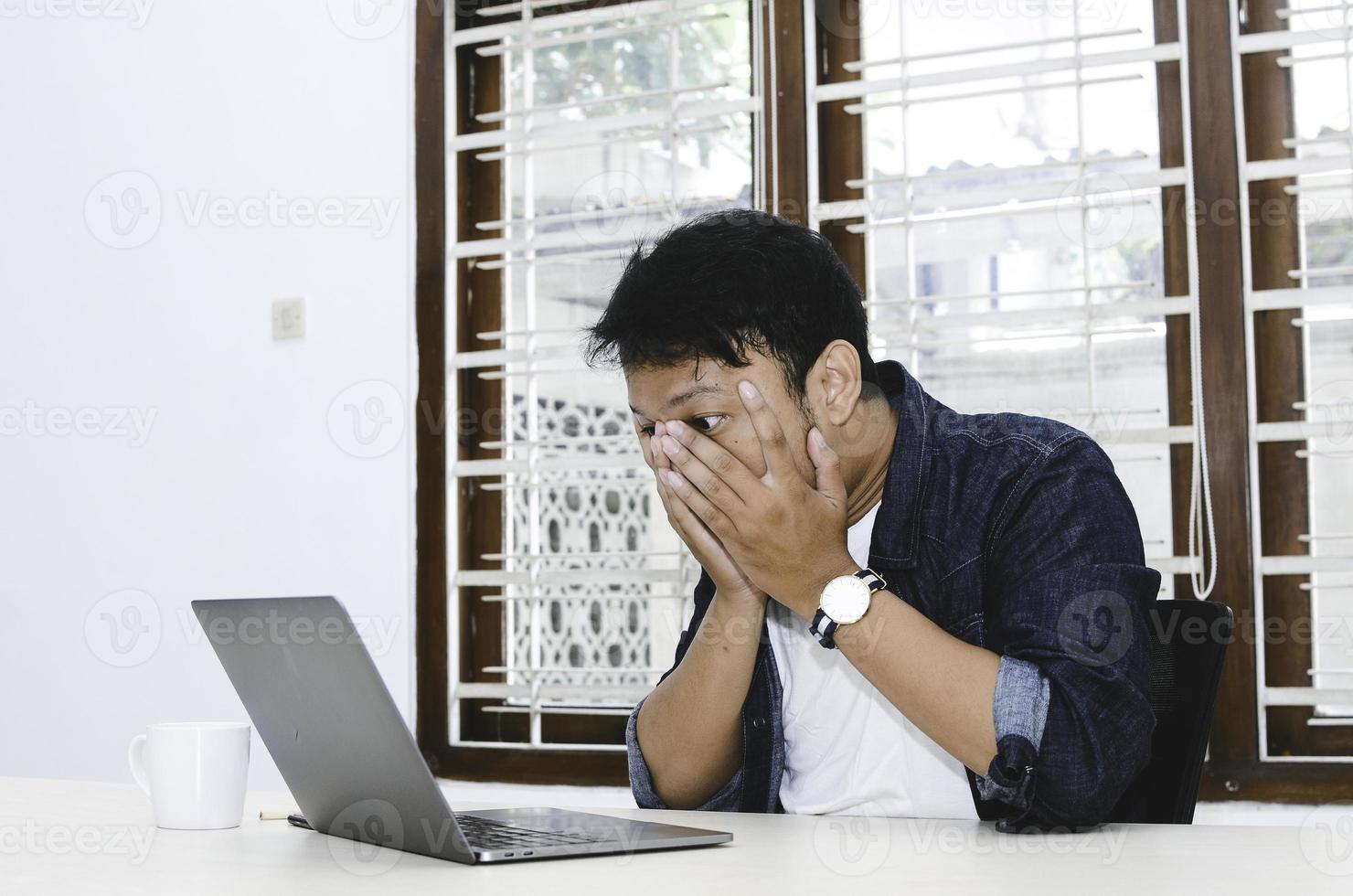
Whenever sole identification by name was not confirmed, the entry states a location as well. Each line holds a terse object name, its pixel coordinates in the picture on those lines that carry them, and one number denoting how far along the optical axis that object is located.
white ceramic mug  1.04
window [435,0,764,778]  2.33
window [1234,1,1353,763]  1.93
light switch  2.51
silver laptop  0.84
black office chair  1.13
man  1.09
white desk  0.76
